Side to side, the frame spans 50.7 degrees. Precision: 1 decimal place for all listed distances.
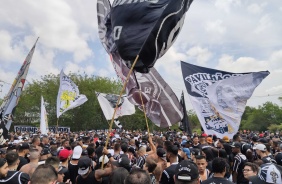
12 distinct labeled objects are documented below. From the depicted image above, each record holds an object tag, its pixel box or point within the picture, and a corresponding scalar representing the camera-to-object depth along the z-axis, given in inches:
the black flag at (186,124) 491.7
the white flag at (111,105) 585.7
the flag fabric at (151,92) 344.8
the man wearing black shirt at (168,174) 191.9
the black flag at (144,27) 224.4
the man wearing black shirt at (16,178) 174.9
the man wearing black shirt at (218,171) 160.2
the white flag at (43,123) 681.6
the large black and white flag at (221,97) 338.6
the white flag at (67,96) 695.7
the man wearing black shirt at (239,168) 265.0
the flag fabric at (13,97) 367.9
